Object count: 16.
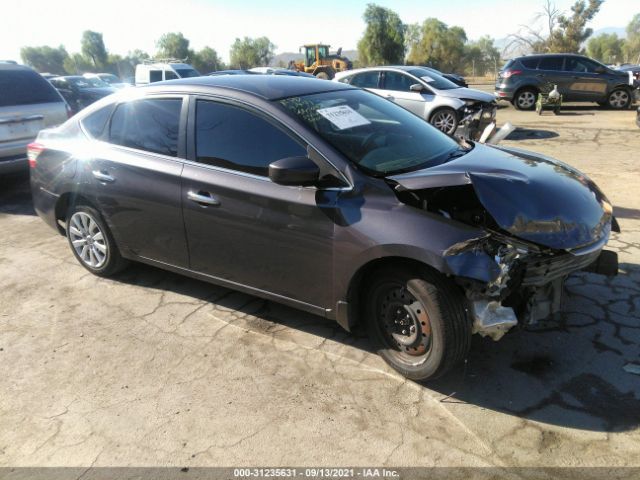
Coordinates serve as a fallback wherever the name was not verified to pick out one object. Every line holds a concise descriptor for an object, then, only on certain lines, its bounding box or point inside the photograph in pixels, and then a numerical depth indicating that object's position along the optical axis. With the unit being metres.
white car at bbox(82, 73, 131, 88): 20.41
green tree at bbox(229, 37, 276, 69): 82.75
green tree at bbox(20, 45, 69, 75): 109.00
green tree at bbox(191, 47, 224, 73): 81.44
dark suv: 14.63
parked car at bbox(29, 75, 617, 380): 2.66
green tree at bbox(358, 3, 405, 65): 55.00
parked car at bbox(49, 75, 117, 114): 17.31
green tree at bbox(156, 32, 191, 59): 95.00
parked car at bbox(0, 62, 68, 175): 6.66
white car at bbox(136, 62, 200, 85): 18.08
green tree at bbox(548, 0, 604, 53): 36.72
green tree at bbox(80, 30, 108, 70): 103.31
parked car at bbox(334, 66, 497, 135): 10.39
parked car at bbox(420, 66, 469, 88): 20.93
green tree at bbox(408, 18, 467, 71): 57.22
